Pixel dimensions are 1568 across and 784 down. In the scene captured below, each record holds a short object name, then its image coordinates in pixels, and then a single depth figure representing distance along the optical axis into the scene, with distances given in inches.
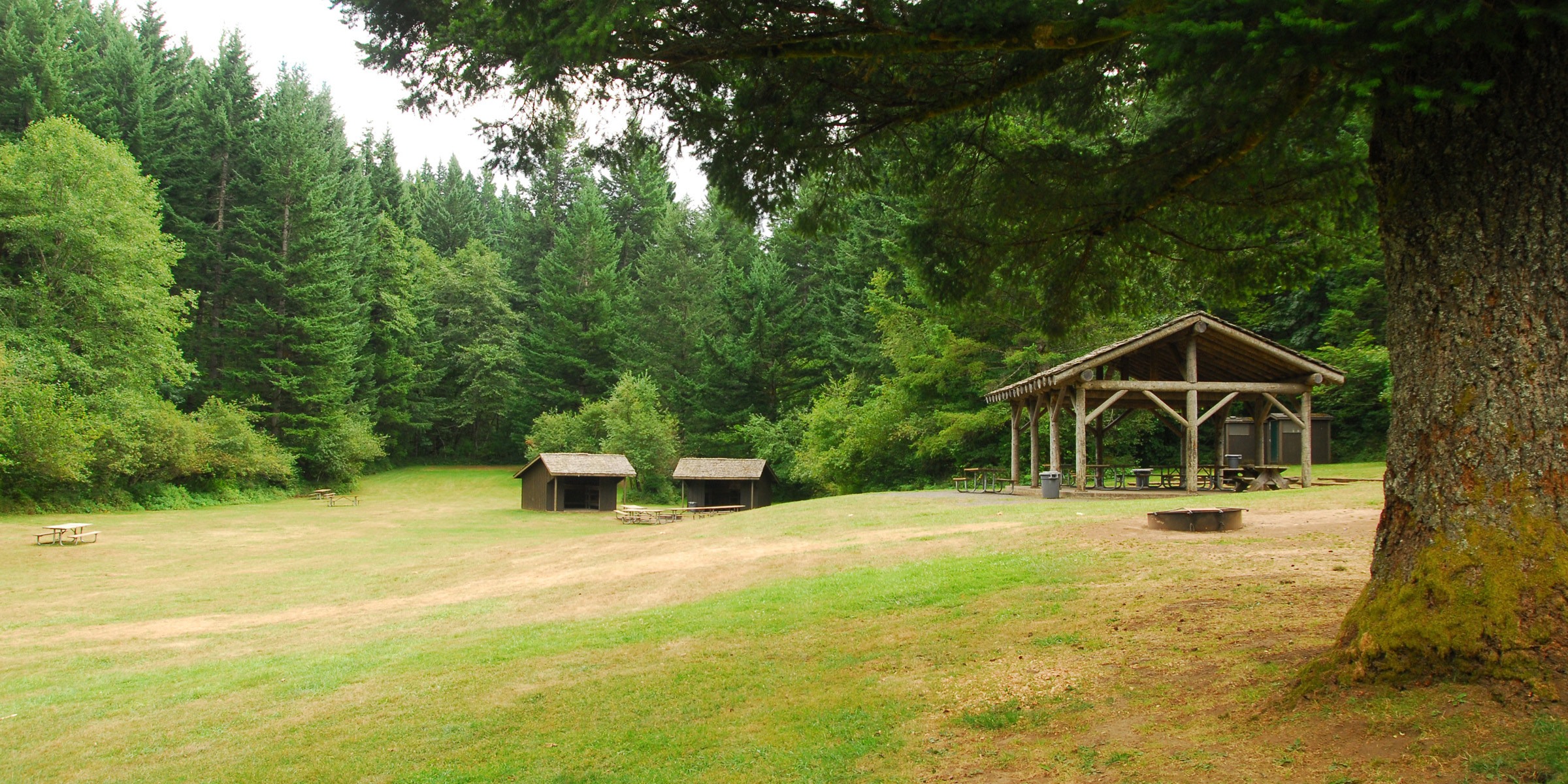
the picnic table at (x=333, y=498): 1740.9
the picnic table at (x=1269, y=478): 776.3
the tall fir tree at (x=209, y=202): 1900.8
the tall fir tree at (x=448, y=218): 2800.2
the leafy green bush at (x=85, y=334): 1232.8
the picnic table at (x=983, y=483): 933.2
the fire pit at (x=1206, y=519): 462.0
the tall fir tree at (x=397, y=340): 2287.2
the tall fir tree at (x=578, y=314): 2326.5
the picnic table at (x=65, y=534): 967.0
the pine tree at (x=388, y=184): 2571.4
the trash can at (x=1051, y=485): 778.2
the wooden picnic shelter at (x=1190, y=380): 762.8
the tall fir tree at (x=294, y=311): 1891.0
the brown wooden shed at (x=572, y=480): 1614.2
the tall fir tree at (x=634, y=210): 2637.8
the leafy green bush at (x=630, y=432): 1831.9
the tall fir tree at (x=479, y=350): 2415.1
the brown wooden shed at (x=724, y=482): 1588.3
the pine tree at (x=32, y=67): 1517.0
